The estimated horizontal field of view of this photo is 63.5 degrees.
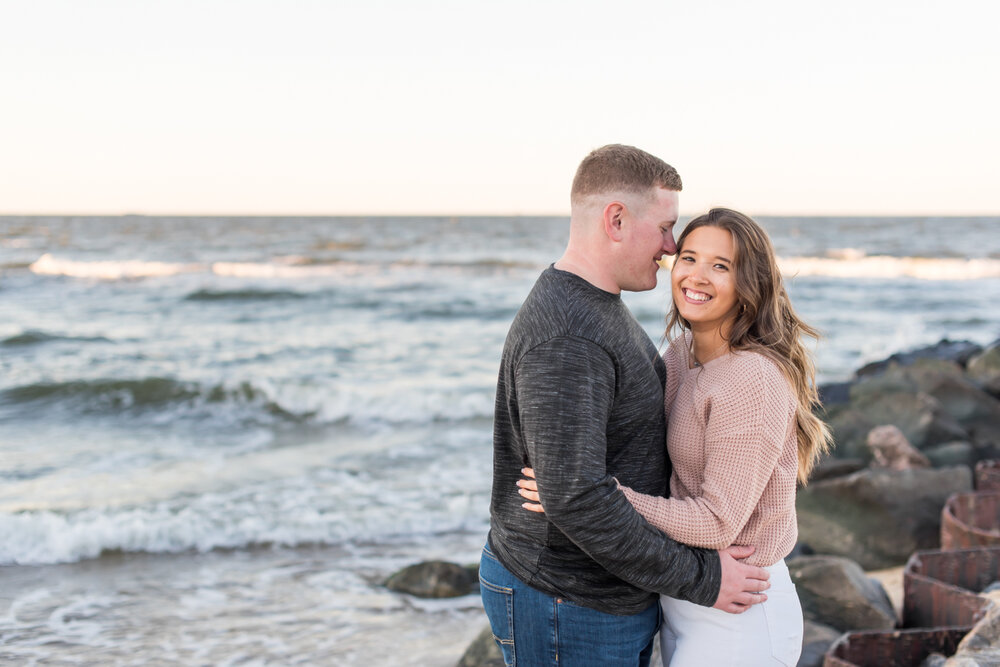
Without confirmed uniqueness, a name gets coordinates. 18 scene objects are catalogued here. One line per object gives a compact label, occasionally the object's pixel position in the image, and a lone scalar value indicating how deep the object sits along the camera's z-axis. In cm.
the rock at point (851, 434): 676
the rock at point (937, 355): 1227
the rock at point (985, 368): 944
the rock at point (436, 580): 513
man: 202
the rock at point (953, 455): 645
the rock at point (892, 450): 620
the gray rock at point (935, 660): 320
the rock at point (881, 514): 520
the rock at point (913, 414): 702
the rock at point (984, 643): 268
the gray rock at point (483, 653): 380
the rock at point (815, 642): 355
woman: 216
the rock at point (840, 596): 391
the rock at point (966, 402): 767
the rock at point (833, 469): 602
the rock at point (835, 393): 979
